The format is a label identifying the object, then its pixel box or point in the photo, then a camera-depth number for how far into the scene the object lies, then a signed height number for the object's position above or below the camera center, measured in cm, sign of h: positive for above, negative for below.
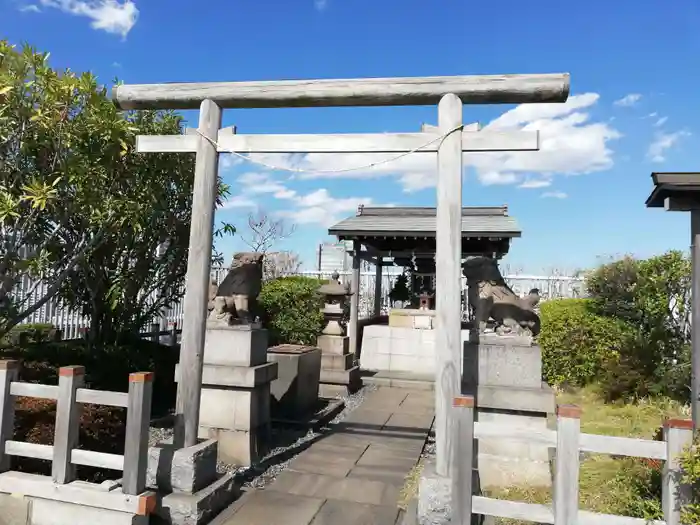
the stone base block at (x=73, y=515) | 322 -151
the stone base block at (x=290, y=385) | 680 -119
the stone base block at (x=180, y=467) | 361 -130
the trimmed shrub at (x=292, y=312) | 1017 -19
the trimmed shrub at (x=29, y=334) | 646 -60
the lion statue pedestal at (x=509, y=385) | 426 -70
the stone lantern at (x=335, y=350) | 884 -92
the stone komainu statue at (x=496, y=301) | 470 +8
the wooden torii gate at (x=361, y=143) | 359 +136
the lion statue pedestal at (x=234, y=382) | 490 -83
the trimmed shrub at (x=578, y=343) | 870 -58
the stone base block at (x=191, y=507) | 345 -153
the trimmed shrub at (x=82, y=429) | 411 -122
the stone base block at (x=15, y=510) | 338 -154
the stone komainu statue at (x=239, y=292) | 522 +10
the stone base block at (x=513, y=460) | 423 -135
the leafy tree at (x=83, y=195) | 510 +124
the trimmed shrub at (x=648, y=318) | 738 -7
